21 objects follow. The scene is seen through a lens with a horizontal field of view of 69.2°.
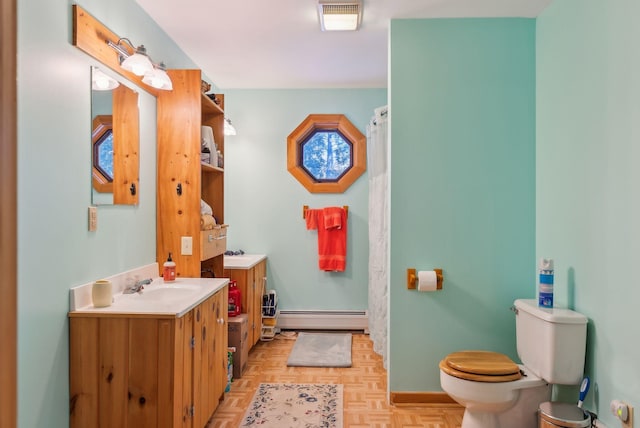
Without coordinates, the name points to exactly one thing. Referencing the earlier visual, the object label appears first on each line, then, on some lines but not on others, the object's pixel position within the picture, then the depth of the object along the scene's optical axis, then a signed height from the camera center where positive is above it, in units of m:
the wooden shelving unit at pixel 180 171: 2.82 +0.27
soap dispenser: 2.68 -0.33
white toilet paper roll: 2.80 -0.39
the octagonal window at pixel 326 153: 4.52 +0.62
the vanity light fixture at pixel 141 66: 2.28 +0.74
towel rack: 4.48 +0.06
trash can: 2.02 -0.88
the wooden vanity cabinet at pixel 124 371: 1.91 -0.65
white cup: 2.03 -0.35
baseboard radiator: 4.51 -1.02
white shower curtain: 3.67 -0.12
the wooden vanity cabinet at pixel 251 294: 3.66 -0.65
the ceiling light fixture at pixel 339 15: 2.63 +1.19
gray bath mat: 3.58 -1.13
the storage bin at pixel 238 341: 3.29 -0.90
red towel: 4.46 -0.22
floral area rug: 2.61 -1.16
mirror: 2.18 +0.37
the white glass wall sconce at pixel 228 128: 3.93 +0.75
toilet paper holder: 2.86 -0.38
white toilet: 2.20 -0.78
